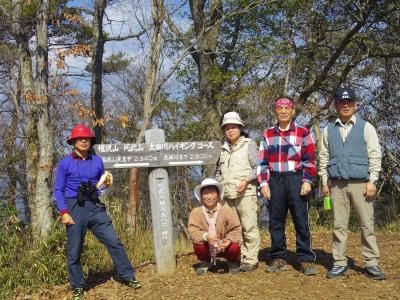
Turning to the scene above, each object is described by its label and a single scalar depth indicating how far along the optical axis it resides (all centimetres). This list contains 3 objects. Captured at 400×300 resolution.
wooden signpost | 546
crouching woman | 510
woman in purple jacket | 489
